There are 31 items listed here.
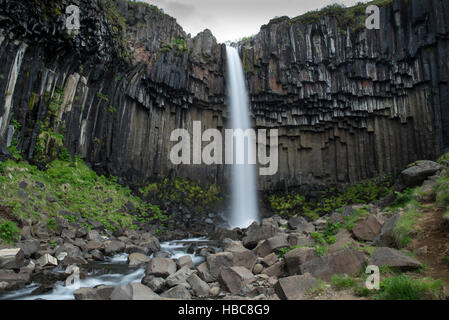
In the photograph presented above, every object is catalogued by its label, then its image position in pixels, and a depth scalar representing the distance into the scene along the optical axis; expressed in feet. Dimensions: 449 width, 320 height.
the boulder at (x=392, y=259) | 18.37
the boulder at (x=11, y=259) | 25.13
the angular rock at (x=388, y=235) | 24.02
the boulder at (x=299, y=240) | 31.39
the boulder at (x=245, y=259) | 28.21
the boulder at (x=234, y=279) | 23.16
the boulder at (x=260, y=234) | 38.32
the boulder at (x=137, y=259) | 33.00
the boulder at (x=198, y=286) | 22.92
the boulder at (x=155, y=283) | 23.57
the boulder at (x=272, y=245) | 31.45
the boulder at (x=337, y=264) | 20.63
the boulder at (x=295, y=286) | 18.70
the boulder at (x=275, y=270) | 25.85
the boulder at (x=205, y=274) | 26.09
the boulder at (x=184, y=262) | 30.30
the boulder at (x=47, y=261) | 27.99
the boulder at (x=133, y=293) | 18.84
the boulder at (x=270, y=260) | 28.15
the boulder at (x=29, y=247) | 28.84
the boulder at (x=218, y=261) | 27.65
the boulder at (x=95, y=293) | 19.24
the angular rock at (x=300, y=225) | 42.74
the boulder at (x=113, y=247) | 36.68
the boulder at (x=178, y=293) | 21.61
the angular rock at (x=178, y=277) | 24.20
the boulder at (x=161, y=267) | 26.73
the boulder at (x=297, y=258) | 23.91
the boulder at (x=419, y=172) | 35.75
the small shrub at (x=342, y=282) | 18.54
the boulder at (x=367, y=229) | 27.87
